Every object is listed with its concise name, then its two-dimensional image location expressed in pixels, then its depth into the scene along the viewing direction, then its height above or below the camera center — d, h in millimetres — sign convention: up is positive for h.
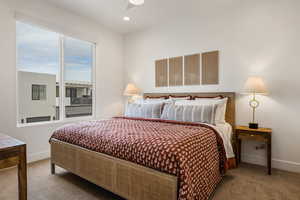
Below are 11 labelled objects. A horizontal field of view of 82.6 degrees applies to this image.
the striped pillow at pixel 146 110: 3094 -236
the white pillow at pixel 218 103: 2662 -93
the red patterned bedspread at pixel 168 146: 1389 -481
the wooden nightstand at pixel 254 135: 2455 -566
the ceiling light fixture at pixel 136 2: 2318 +1316
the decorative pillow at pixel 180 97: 3344 +15
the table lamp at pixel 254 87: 2551 +166
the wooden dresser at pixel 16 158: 1257 -454
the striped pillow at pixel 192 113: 2568 -242
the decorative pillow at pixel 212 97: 3014 +14
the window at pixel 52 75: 2947 +439
